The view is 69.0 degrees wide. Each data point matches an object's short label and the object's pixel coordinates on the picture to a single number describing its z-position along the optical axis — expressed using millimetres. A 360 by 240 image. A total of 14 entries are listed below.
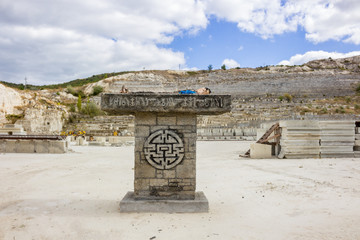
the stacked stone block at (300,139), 10875
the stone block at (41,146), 14562
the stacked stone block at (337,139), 11062
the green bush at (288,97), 53362
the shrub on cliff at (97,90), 65162
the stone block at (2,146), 14609
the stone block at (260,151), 11414
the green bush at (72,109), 45312
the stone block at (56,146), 14688
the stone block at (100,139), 25278
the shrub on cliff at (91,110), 45781
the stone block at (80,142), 22761
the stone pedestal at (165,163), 4430
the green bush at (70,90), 64625
